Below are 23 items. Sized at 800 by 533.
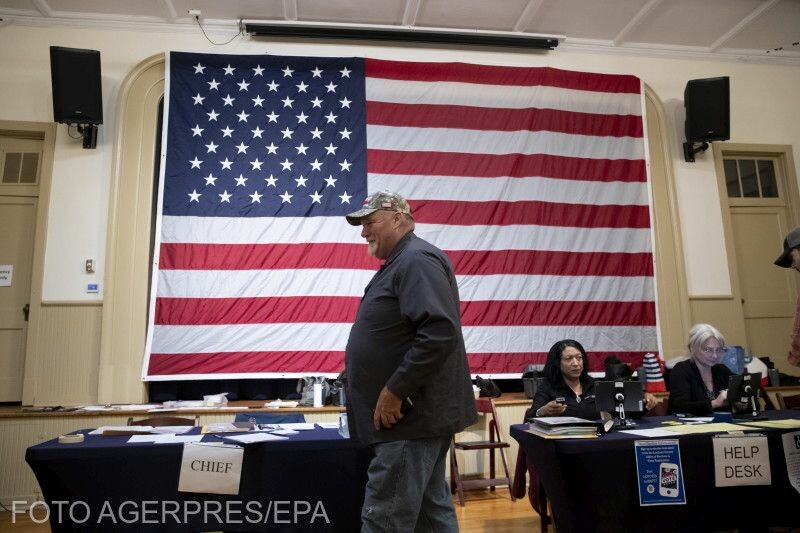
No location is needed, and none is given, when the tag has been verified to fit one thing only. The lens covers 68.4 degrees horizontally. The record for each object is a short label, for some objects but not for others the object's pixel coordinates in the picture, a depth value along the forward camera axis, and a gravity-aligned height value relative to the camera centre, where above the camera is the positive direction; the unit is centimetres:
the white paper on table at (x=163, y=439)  231 -28
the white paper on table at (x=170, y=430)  258 -27
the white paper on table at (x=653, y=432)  236 -31
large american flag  482 +139
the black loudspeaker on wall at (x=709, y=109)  559 +230
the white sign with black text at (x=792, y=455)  239 -42
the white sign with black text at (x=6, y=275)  489 +80
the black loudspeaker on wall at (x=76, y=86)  471 +227
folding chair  407 -62
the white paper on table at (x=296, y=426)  266 -28
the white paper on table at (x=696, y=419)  275 -31
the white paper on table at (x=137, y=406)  426 -28
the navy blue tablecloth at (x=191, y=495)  217 -45
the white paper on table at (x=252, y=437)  228 -28
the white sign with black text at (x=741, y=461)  232 -42
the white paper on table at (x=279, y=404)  439 -29
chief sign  219 -38
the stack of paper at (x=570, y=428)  234 -28
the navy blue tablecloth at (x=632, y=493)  223 -54
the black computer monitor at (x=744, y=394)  283 -20
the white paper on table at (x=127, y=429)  252 -26
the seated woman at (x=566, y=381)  330 -14
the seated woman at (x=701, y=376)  331 -13
